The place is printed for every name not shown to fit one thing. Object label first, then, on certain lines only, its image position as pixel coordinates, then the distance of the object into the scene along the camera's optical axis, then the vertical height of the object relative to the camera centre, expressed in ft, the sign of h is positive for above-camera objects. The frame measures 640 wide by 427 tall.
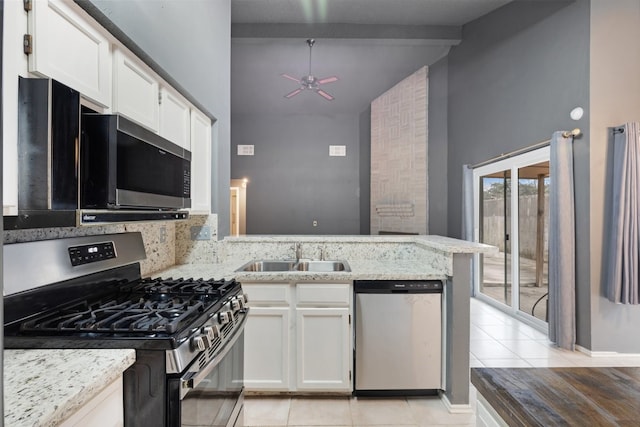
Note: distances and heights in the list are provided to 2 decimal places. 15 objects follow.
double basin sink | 9.19 -1.52
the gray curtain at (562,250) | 10.36 -1.19
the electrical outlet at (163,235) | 8.06 -0.59
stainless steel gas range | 3.55 -1.36
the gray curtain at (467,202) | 16.67 +0.52
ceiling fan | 16.58 +6.61
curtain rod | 10.47 +2.46
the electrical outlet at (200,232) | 8.93 -0.57
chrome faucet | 9.47 -1.12
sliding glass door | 12.78 -0.85
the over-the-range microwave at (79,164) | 3.21 +0.54
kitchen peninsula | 7.18 -1.39
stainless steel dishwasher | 7.46 -2.72
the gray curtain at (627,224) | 9.45 -0.33
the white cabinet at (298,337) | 7.44 -2.85
